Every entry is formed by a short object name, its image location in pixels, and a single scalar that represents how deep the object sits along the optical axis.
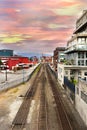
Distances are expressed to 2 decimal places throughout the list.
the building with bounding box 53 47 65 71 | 55.48
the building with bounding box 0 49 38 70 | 57.14
